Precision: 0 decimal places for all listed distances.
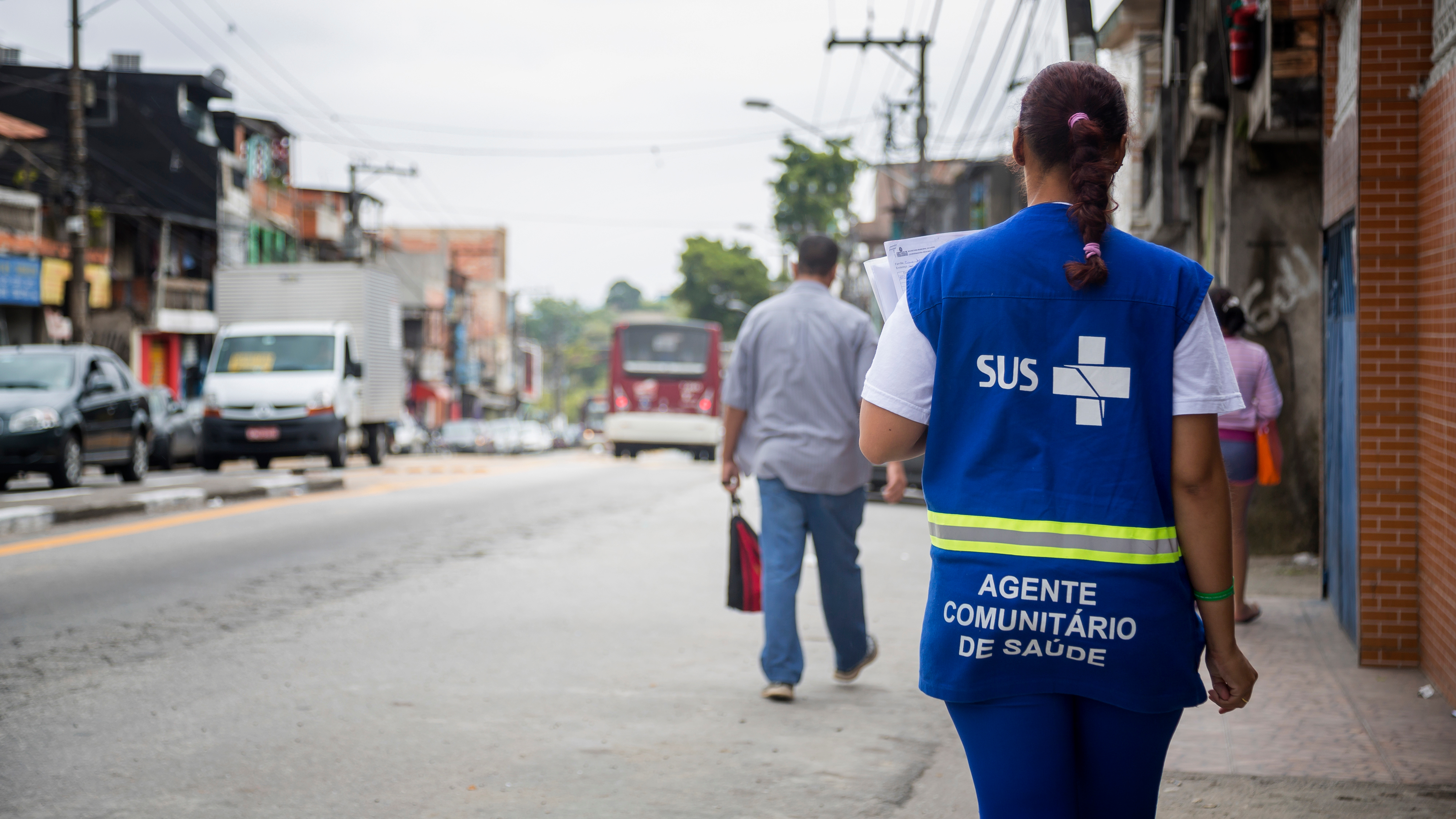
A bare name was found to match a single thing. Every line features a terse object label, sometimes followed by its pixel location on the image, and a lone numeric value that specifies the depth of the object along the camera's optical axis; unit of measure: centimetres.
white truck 2061
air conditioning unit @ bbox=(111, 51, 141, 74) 4955
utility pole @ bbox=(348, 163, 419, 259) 4978
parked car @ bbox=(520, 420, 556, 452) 5516
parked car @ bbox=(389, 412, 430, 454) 5000
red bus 3491
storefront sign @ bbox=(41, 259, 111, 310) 3300
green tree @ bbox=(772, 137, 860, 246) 6850
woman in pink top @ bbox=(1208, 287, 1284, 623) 727
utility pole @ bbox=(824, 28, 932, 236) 3005
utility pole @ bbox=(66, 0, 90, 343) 2523
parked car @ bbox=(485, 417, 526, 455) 5184
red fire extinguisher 952
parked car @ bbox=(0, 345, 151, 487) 1549
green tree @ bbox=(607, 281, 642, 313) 17450
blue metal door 695
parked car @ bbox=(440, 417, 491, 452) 5069
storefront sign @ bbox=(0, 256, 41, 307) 3130
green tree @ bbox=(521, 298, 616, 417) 13238
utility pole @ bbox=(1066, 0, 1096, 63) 1091
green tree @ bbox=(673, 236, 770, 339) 8038
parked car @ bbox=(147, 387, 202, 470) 2470
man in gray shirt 577
